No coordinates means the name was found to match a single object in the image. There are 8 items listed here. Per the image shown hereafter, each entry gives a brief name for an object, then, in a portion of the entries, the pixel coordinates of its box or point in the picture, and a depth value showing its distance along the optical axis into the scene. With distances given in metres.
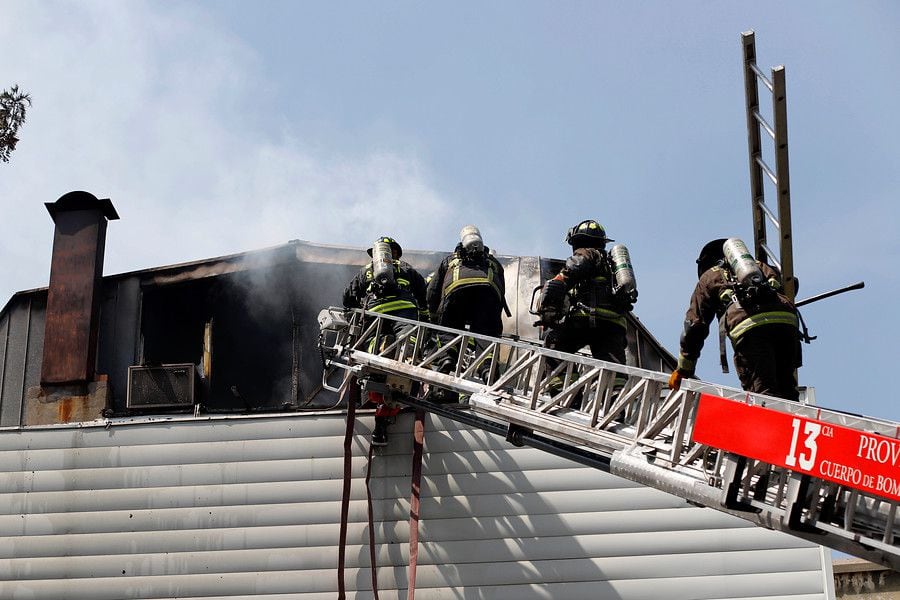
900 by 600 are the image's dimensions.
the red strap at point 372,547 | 21.14
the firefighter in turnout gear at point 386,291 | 21.02
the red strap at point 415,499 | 21.02
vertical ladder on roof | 16.59
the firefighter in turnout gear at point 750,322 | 14.66
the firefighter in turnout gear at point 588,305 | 18.80
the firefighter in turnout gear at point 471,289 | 21.58
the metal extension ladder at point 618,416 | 11.15
